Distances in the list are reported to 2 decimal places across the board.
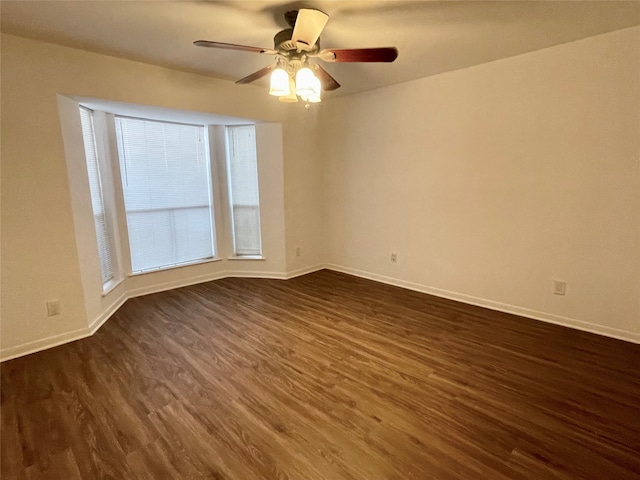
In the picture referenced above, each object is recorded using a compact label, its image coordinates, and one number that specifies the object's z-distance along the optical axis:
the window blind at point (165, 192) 3.87
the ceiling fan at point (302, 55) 2.03
